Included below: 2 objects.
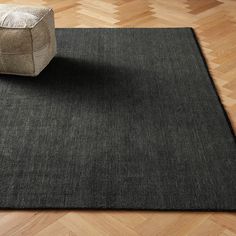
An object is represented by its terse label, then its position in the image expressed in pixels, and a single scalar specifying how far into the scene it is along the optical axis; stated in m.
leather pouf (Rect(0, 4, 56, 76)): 2.32
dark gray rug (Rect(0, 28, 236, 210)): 1.69
